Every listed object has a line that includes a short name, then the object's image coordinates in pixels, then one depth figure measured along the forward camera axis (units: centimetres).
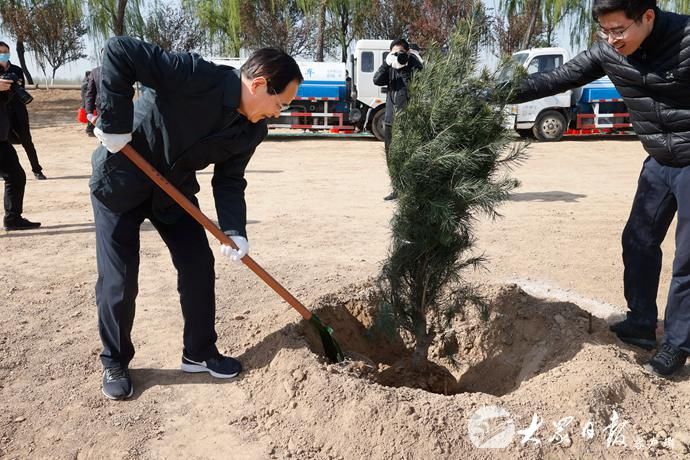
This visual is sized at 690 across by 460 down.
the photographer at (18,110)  766
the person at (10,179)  652
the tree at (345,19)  3023
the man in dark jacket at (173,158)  289
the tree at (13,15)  2800
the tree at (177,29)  3281
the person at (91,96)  920
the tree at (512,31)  2866
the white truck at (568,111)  1576
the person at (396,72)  798
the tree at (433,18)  2598
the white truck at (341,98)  1638
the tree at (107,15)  2456
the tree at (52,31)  2847
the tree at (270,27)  2997
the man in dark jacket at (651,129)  309
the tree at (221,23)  2977
